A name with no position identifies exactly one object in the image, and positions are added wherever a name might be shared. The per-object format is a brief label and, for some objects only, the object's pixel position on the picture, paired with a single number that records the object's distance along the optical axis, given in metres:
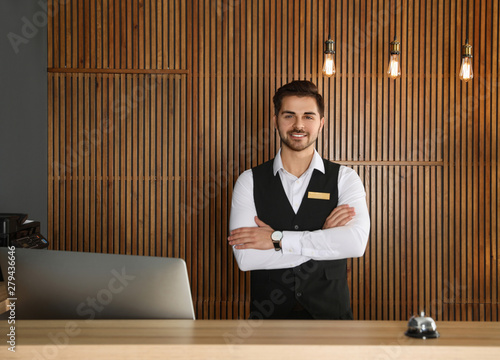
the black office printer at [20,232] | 3.10
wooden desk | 1.52
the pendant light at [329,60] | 4.44
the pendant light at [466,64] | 4.43
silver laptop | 1.72
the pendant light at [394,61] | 4.46
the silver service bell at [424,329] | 1.62
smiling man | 3.19
